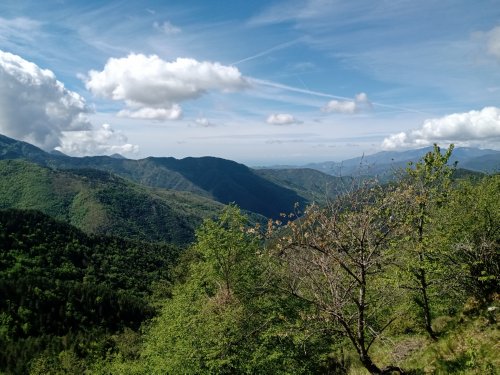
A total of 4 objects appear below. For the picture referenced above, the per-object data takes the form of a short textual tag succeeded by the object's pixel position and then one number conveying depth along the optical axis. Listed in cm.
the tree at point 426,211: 2083
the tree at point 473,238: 2044
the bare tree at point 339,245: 1391
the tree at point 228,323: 2362
